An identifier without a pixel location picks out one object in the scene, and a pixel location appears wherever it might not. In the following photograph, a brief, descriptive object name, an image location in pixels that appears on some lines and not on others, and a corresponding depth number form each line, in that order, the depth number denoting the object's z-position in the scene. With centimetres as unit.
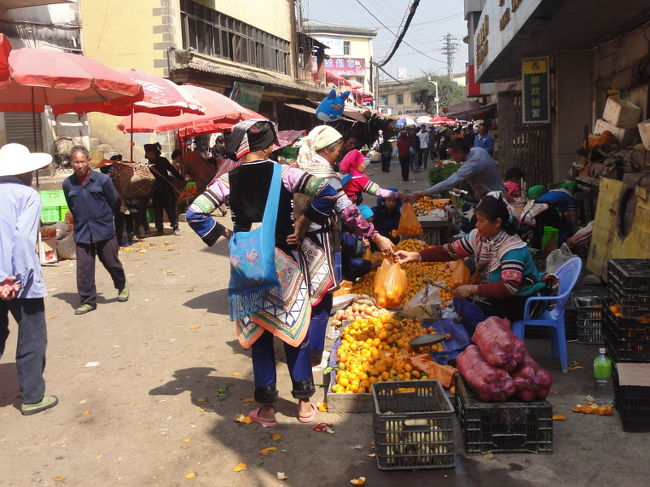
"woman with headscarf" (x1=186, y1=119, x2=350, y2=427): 438
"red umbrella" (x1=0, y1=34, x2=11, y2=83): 761
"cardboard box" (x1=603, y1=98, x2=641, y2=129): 989
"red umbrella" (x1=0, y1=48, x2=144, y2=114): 905
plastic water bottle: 506
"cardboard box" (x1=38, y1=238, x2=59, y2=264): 1152
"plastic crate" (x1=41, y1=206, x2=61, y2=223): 1219
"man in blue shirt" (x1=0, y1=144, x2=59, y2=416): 503
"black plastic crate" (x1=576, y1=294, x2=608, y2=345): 618
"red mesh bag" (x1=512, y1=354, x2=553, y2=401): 414
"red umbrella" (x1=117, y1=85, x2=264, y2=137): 1507
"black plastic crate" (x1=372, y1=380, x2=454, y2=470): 399
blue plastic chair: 532
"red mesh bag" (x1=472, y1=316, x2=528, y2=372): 418
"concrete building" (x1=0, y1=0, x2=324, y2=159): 1650
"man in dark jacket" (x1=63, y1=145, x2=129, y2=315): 823
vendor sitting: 514
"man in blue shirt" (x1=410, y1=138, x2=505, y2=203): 797
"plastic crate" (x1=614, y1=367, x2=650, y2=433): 433
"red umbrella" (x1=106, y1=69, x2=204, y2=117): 1252
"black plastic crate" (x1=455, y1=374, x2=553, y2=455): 413
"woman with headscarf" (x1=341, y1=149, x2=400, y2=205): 760
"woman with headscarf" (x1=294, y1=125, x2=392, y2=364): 515
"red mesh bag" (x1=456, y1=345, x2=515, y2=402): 414
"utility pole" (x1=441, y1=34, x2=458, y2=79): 10756
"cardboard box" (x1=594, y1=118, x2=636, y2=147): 1005
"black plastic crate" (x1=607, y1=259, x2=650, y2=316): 470
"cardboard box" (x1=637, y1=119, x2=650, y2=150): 788
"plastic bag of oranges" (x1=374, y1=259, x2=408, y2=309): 701
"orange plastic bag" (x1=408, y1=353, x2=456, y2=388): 508
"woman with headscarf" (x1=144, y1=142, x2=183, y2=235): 1459
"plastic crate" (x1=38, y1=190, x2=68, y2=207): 1216
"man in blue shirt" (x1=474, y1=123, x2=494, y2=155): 1877
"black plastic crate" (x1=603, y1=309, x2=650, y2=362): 479
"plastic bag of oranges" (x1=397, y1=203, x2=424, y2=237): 920
